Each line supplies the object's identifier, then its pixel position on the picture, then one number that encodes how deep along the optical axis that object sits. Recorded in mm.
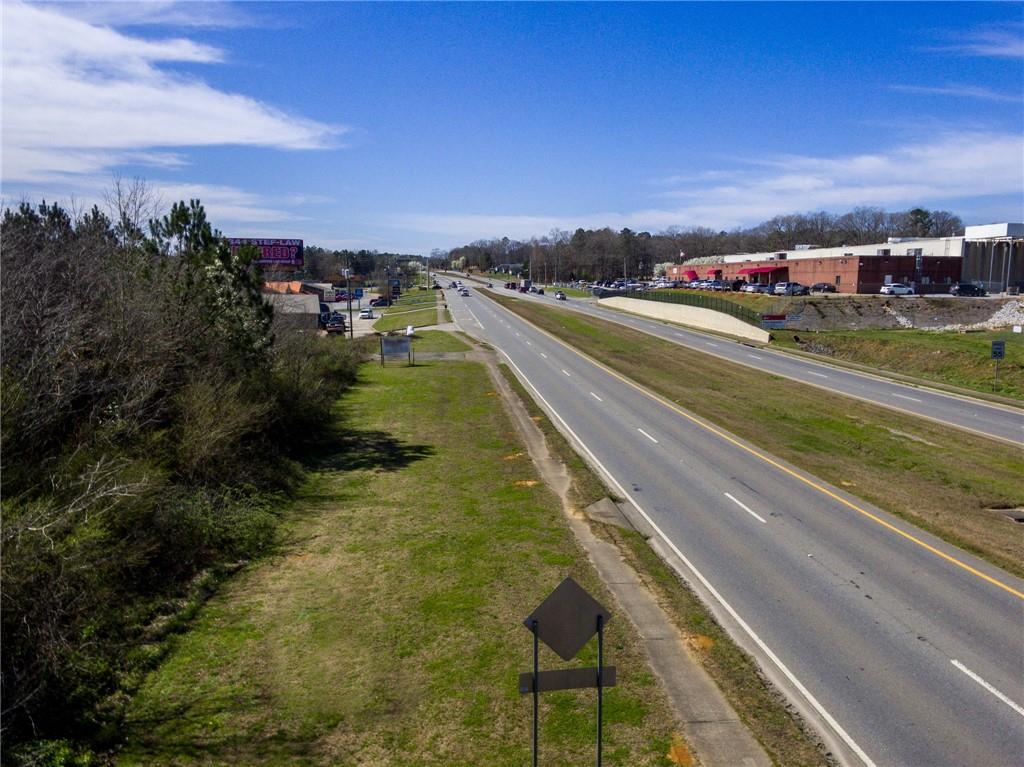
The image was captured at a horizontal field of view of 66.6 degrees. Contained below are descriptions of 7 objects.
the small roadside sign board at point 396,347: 48188
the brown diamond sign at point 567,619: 7320
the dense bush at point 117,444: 9688
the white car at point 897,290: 76438
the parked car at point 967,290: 78938
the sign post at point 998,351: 38000
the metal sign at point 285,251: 83438
